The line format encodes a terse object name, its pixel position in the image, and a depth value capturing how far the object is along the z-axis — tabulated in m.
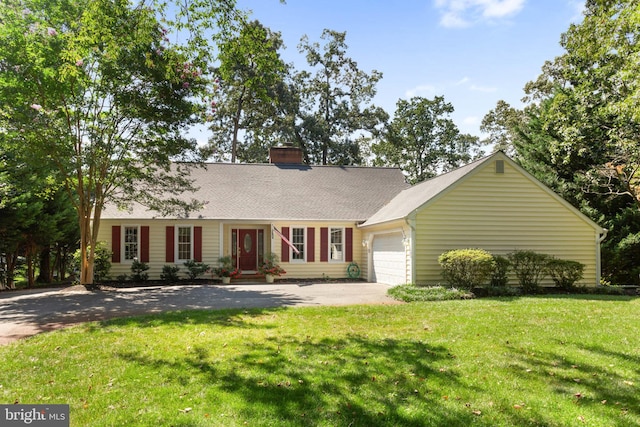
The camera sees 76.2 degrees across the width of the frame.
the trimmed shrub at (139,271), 16.44
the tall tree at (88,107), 11.55
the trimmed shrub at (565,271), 12.41
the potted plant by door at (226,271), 16.50
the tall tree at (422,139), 34.84
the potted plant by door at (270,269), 16.75
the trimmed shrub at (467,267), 11.60
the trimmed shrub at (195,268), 16.52
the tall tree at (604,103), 10.13
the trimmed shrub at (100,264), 15.83
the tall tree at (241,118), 32.09
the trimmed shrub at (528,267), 12.34
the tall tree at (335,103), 33.72
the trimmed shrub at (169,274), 16.45
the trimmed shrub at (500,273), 12.13
